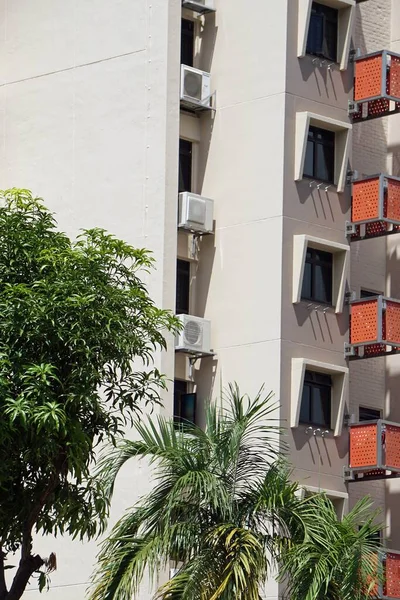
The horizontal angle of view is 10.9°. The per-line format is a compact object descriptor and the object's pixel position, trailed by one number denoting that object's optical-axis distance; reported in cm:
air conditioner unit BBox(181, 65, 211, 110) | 4206
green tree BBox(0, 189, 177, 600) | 3016
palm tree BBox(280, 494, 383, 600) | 2867
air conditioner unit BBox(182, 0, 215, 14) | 4253
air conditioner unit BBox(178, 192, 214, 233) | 4153
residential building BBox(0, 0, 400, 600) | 4078
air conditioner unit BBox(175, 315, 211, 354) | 4097
